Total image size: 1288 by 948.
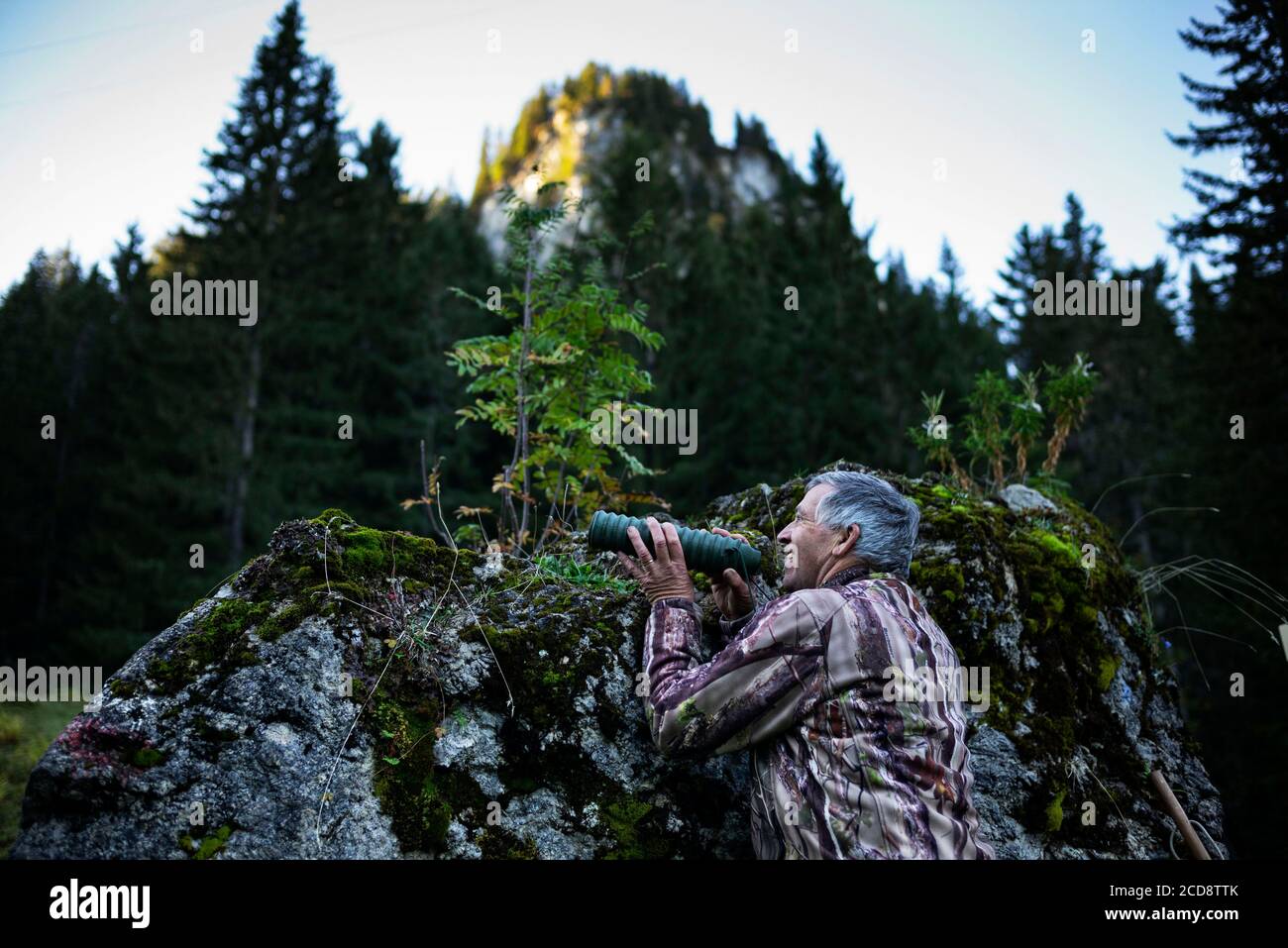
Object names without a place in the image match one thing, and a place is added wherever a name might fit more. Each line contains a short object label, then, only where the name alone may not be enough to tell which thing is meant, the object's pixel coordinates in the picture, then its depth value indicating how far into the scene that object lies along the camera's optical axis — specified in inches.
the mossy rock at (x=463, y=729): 82.8
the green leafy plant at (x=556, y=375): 187.6
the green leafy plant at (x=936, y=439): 182.5
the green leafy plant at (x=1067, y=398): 184.7
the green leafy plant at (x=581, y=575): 123.9
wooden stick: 122.8
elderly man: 85.0
